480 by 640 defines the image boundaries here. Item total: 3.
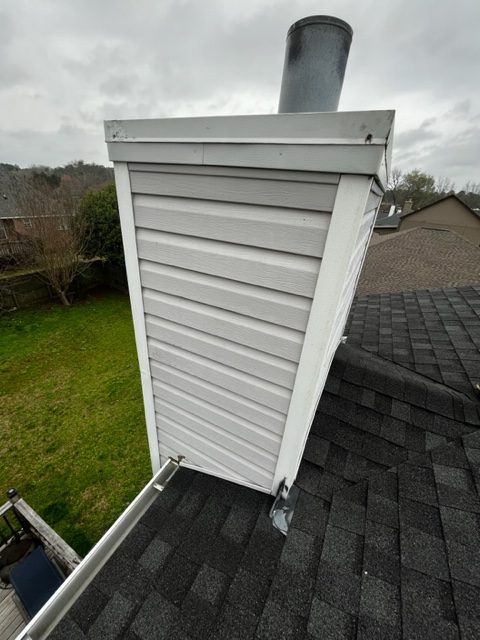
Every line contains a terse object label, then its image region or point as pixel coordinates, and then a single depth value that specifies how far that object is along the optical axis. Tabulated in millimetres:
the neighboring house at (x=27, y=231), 11734
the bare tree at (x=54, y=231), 11742
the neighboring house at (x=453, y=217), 22391
